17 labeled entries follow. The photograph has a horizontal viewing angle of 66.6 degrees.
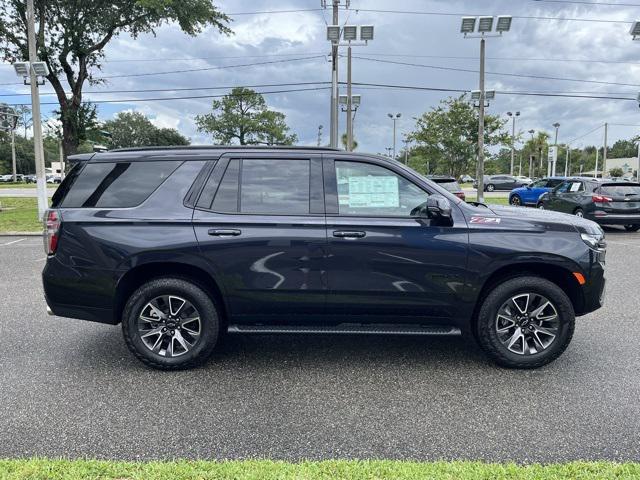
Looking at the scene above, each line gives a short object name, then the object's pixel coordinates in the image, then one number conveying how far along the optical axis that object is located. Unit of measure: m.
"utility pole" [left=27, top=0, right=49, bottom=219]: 14.80
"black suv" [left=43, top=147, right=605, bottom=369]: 3.98
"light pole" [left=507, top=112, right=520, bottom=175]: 33.17
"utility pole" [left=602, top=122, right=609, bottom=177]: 65.14
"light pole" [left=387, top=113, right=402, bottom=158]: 58.77
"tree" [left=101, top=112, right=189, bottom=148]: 91.06
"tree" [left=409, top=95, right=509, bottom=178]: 31.81
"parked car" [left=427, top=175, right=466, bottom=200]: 14.47
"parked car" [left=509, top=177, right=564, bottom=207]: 21.73
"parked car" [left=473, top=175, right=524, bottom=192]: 39.22
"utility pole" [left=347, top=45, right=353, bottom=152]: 25.16
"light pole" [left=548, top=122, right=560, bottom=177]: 37.63
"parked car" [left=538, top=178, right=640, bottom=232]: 13.13
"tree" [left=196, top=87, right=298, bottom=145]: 57.41
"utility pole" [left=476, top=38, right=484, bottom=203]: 20.36
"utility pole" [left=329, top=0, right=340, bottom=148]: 19.38
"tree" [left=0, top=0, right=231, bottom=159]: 17.78
